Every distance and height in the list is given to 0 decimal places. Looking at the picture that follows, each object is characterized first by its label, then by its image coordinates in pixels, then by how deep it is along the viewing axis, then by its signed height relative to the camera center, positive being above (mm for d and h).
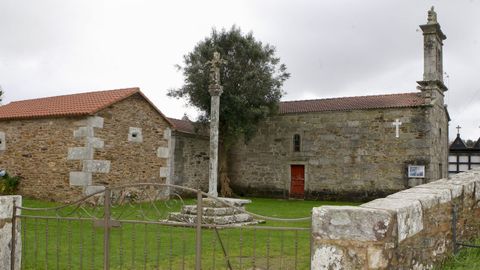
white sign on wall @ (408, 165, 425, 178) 20078 -219
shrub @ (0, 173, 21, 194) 16172 -939
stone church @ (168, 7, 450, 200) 20456 +760
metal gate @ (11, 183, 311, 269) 5434 -1571
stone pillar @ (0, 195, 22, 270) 5949 -915
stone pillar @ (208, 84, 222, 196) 12539 +896
